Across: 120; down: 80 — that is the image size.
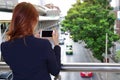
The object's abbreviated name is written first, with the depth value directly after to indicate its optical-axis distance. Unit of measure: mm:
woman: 918
